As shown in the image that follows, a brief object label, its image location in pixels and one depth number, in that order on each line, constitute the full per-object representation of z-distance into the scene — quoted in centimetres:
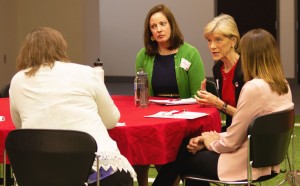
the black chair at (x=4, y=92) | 667
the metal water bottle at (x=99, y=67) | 523
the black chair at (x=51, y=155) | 390
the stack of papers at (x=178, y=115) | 491
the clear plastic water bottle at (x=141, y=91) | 554
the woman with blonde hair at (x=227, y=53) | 583
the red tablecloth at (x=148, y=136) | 451
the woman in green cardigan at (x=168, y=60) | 629
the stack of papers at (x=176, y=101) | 566
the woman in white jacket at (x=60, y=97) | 410
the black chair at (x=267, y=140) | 448
